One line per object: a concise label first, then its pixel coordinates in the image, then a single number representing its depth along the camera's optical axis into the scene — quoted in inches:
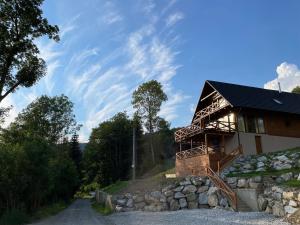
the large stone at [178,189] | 573.5
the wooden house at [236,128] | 671.6
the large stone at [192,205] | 549.7
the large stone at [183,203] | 556.3
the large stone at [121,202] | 591.9
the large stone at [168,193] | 570.2
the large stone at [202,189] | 561.2
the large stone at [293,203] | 401.7
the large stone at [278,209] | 420.7
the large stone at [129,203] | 584.3
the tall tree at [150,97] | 1195.8
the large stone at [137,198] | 583.6
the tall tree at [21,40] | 459.0
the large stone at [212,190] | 539.5
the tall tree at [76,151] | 1767.6
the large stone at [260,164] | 601.3
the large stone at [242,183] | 524.6
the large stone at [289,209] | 400.1
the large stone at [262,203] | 468.8
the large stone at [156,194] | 570.8
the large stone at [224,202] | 514.0
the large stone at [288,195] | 410.2
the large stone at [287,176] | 508.4
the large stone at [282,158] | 589.7
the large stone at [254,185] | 500.8
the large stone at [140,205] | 575.6
